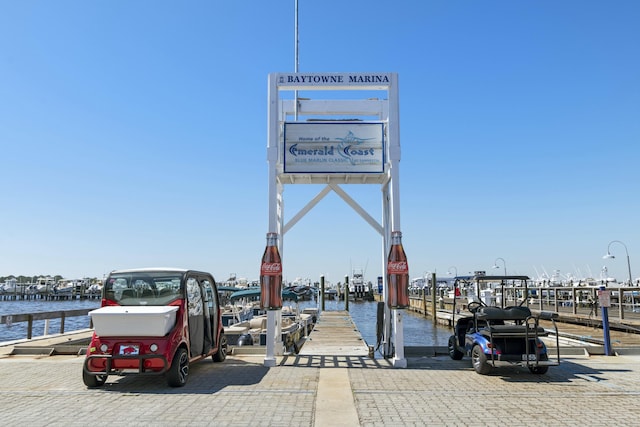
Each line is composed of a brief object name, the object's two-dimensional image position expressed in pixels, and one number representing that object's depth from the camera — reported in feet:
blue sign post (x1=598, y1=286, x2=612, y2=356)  36.29
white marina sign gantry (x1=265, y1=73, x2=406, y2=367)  35.40
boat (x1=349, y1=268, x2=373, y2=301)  279.90
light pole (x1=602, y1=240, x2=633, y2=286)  106.36
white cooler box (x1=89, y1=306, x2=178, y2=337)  24.90
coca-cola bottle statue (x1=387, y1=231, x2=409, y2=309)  32.63
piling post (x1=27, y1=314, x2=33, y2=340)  45.86
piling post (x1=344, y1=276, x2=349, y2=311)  150.49
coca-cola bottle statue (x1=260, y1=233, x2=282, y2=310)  33.17
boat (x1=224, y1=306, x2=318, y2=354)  54.75
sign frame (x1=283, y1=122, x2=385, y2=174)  36.24
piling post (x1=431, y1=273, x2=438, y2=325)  115.11
